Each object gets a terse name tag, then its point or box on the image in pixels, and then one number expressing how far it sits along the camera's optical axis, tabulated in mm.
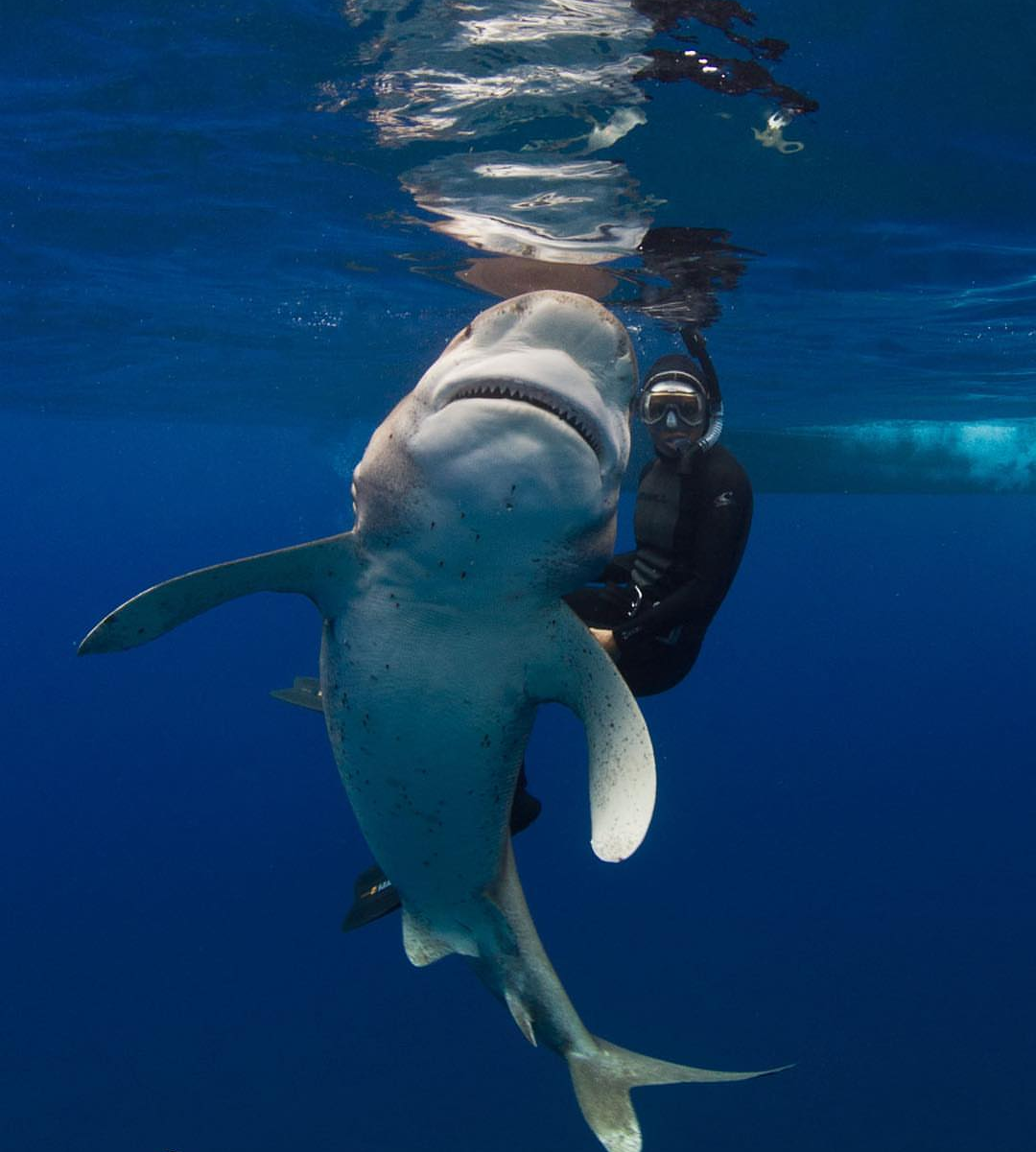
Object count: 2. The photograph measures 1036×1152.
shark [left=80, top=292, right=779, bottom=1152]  3037
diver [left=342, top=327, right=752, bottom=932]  5465
